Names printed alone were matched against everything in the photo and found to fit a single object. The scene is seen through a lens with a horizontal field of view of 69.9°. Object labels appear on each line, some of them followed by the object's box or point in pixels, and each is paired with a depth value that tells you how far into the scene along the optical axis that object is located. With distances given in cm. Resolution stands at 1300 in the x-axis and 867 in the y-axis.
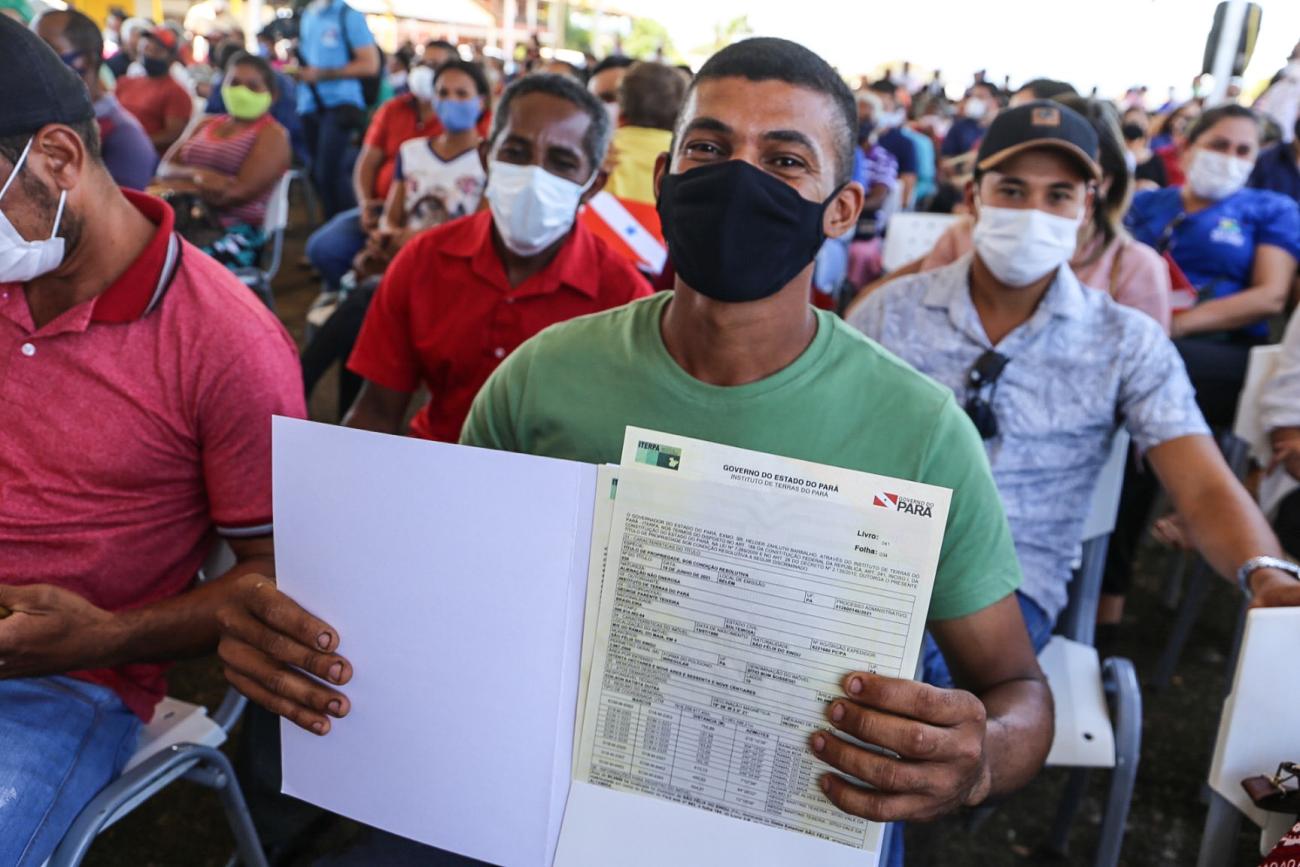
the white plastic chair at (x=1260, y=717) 121
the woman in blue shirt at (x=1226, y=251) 346
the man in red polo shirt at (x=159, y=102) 650
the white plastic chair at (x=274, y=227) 409
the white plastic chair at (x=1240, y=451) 239
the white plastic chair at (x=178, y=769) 138
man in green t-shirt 128
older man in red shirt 237
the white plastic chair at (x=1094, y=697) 183
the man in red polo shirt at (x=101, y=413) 148
